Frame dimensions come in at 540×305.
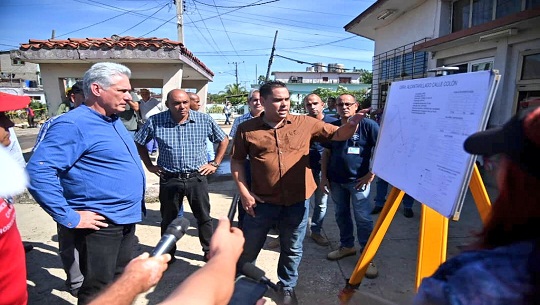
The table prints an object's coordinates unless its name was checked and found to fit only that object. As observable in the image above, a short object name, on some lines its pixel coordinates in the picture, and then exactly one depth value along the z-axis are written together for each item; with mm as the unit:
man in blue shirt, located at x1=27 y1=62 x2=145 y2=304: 1977
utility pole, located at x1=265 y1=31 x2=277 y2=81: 28512
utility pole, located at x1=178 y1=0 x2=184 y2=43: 15117
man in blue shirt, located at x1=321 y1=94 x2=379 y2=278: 3322
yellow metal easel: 1741
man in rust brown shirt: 2623
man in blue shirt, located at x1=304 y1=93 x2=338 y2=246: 3939
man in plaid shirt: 3391
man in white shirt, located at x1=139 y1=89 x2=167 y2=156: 7766
